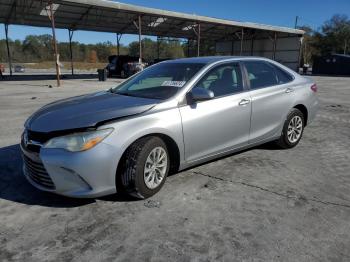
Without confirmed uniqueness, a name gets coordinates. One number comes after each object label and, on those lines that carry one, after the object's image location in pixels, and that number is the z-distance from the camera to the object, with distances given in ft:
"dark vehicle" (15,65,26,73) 146.78
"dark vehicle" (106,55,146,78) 92.16
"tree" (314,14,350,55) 269.64
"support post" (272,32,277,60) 121.20
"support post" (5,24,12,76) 93.17
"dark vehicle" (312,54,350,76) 131.59
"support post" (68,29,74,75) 98.76
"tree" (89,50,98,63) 304.09
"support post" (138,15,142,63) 78.19
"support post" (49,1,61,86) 60.12
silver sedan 10.71
